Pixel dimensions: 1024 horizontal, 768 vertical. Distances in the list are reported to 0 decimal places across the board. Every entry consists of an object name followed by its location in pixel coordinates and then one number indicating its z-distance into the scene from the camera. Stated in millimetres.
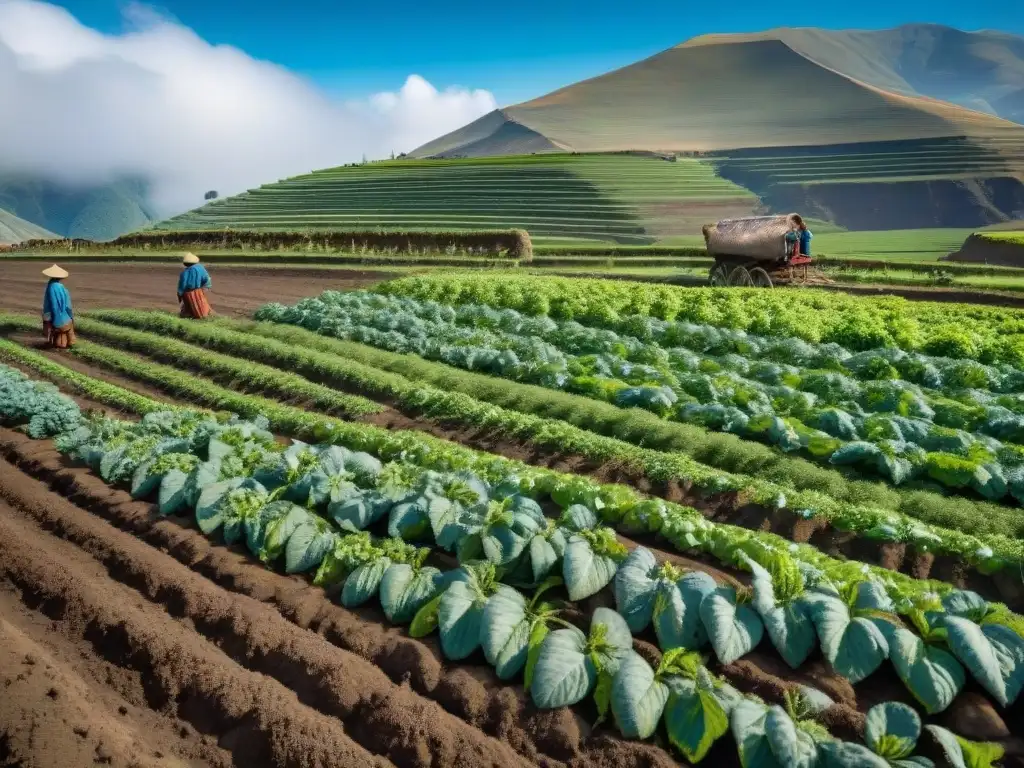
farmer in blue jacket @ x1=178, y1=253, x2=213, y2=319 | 16031
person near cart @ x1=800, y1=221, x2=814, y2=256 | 18484
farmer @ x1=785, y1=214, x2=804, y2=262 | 17891
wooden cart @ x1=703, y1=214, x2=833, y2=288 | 17978
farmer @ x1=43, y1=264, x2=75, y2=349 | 13812
